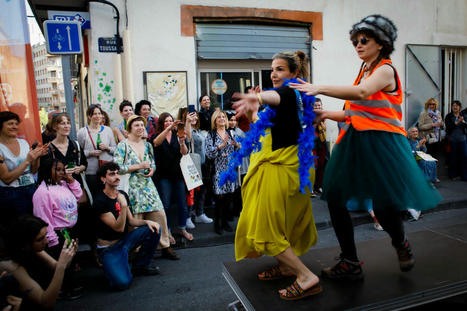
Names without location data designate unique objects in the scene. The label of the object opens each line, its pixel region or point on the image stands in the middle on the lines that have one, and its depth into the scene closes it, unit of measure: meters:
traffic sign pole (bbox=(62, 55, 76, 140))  4.73
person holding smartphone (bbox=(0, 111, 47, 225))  4.00
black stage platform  2.56
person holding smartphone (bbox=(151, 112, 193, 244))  5.27
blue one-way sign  4.62
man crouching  4.02
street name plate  6.81
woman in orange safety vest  2.62
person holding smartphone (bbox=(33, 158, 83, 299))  3.83
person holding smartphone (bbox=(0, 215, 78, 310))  2.68
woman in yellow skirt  2.63
